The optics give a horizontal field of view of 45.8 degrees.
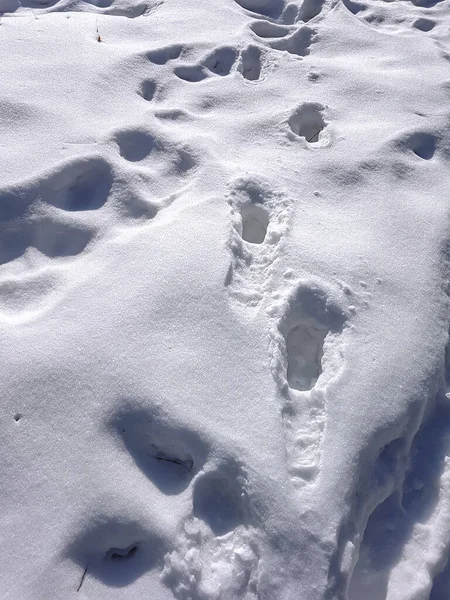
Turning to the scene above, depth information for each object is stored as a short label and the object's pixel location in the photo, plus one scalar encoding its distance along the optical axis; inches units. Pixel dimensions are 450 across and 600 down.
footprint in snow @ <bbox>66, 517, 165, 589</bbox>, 46.2
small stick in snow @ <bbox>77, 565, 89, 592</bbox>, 45.2
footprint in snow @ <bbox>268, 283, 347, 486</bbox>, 52.2
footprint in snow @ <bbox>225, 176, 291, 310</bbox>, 62.5
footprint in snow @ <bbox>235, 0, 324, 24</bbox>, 106.4
